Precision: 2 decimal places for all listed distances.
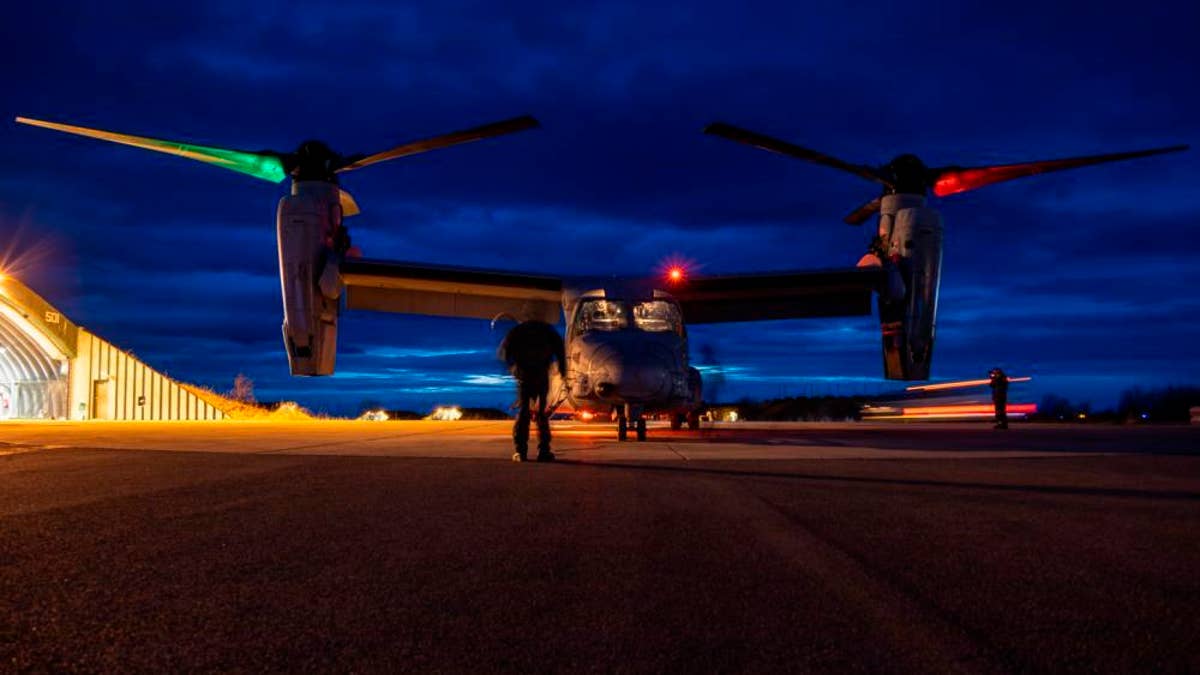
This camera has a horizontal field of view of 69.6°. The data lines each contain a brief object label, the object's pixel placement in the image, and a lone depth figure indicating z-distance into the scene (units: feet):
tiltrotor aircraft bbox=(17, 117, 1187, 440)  51.55
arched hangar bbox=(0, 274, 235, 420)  100.32
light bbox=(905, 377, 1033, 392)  87.79
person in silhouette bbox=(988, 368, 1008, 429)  68.39
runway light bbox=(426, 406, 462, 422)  133.90
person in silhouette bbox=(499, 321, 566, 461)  32.78
